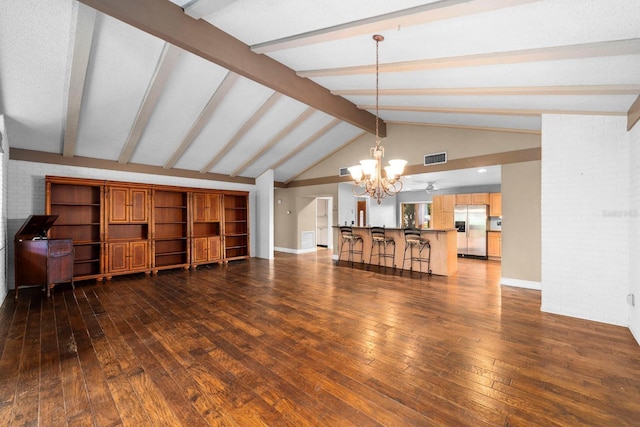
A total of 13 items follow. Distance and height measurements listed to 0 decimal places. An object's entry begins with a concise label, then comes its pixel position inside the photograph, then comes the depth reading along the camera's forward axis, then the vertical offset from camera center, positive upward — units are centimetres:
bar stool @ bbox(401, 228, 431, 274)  644 -79
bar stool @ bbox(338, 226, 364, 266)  759 -82
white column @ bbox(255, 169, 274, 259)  871 -8
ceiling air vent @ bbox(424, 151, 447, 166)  638 +119
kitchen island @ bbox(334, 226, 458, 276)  620 -86
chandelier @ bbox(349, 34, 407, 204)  383 +52
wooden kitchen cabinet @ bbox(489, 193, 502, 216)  837 +20
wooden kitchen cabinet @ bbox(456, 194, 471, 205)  872 +37
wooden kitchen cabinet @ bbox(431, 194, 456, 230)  909 +3
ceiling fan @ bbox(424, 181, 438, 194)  846 +75
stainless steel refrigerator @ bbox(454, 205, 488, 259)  847 -54
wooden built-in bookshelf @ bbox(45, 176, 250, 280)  581 -30
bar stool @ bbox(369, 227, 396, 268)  698 -80
